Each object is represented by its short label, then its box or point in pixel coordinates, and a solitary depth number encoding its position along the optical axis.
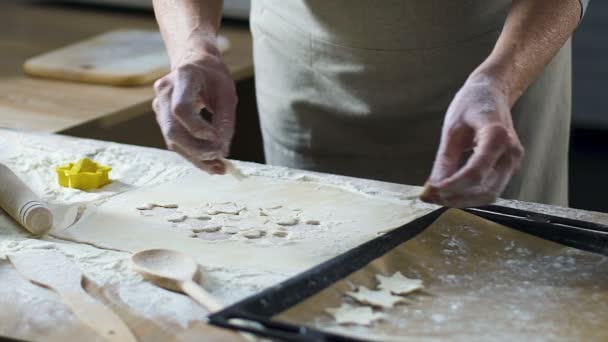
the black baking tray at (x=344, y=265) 1.23
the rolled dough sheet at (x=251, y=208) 1.45
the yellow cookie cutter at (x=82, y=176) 1.65
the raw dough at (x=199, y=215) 1.56
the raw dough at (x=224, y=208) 1.58
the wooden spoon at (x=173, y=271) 1.33
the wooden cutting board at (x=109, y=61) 2.31
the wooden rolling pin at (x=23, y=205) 1.51
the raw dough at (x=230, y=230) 1.52
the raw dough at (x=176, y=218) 1.55
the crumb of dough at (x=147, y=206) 1.59
